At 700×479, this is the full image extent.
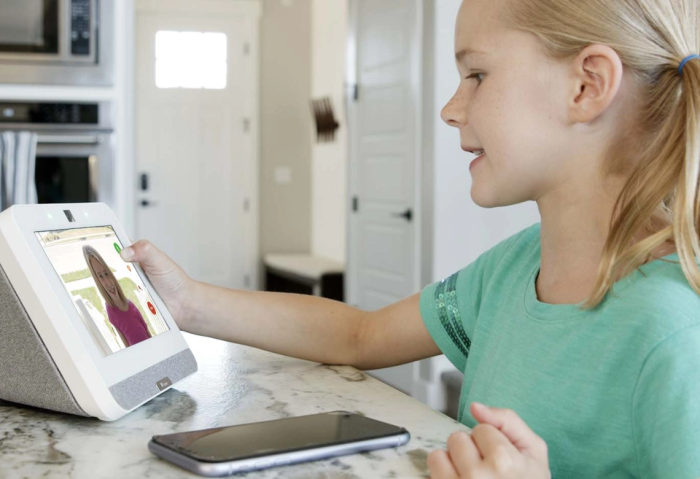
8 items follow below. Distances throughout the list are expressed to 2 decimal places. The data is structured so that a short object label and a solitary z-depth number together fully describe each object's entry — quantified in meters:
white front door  6.39
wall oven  2.57
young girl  0.72
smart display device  0.84
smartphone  0.70
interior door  4.05
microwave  2.51
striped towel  2.43
